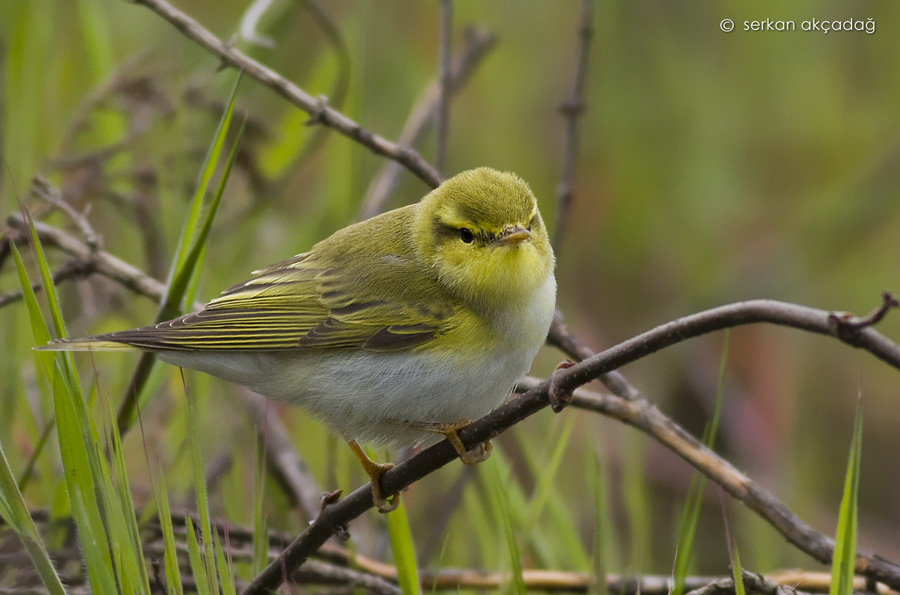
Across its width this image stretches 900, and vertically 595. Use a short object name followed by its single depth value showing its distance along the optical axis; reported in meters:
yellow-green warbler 5.21
